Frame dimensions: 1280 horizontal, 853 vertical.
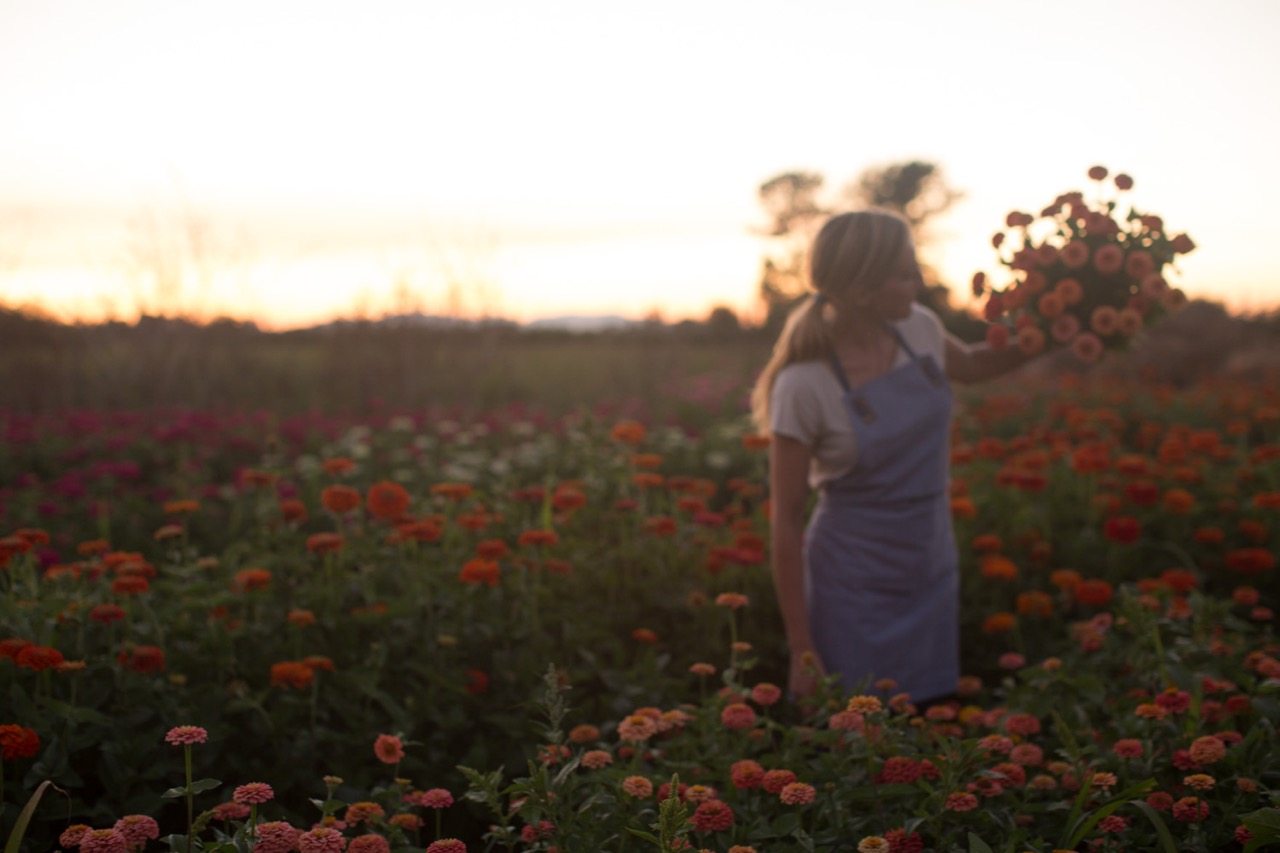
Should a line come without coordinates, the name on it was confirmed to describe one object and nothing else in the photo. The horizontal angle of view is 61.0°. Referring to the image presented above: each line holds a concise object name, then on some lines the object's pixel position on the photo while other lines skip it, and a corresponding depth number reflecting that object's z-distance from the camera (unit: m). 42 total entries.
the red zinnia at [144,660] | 2.36
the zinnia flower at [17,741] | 1.82
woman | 2.73
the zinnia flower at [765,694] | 2.09
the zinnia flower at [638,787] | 1.69
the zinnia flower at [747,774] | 1.79
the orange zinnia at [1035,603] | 3.23
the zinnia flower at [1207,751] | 1.77
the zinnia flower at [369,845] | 1.51
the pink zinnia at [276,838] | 1.44
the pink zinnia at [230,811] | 1.67
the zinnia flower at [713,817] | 1.62
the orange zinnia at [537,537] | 2.91
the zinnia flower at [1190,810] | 1.71
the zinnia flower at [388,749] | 1.85
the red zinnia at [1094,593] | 3.03
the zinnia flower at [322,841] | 1.45
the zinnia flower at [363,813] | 1.69
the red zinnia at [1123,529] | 3.58
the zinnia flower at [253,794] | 1.48
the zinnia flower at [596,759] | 1.86
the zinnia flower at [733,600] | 2.35
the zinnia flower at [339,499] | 2.90
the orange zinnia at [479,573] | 2.71
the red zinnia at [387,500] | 2.94
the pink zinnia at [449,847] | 1.52
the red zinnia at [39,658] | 2.03
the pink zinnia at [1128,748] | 1.87
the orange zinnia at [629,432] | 3.76
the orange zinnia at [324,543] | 2.74
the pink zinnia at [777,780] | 1.75
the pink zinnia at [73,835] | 1.47
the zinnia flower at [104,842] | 1.43
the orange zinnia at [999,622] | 3.12
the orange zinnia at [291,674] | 2.26
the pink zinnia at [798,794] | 1.67
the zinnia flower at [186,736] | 1.59
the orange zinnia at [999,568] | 3.33
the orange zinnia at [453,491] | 3.10
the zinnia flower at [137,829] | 1.47
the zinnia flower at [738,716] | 1.99
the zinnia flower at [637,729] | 1.85
